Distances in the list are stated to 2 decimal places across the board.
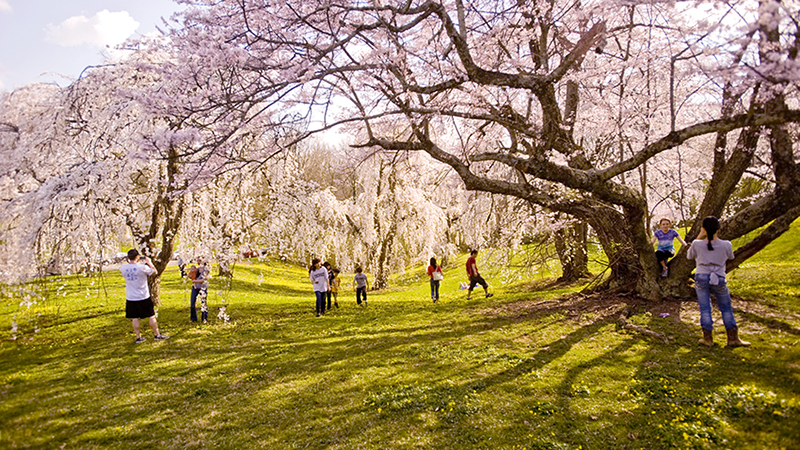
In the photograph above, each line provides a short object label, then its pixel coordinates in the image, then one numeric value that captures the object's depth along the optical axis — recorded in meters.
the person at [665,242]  9.66
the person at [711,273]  6.38
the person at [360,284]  15.84
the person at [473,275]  14.83
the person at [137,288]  9.05
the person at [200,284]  11.58
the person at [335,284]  15.77
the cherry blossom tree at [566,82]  6.28
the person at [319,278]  13.20
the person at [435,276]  15.65
